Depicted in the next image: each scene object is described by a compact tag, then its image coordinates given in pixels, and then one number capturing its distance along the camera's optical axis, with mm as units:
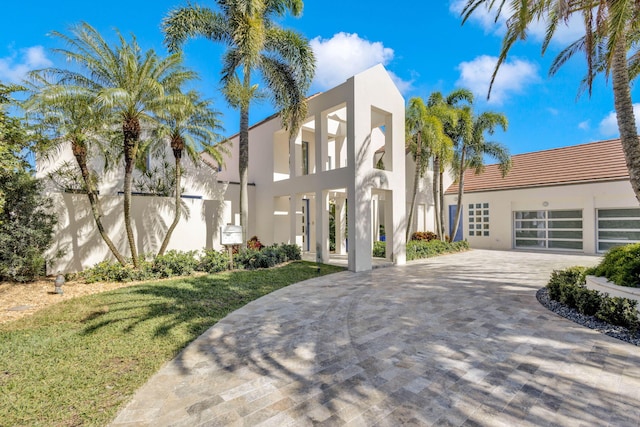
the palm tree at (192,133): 12141
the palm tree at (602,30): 6437
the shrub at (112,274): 9984
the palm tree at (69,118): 8719
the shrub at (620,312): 5668
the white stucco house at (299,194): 11844
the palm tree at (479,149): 18750
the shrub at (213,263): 11367
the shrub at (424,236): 19605
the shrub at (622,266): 6219
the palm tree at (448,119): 17945
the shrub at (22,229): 9234
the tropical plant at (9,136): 7602
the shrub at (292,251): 13762
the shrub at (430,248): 16109
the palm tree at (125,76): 9453
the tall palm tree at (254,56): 11594
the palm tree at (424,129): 15539
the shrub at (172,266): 10656
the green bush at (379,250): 16609
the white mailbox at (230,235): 10977
